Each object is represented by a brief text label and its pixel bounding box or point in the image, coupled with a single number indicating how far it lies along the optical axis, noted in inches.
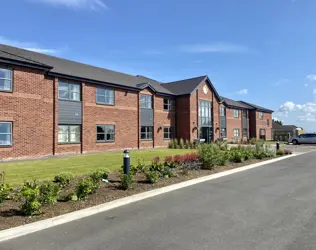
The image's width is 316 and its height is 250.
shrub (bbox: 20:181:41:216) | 226.8
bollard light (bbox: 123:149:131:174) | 378.9
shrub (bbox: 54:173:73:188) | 341.4
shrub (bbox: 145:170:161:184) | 369.4
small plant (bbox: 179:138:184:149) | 1153.4
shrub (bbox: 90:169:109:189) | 318.7
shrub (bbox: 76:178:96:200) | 279.7
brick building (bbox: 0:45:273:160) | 670.5
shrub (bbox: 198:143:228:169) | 511.5
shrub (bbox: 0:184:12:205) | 245.0
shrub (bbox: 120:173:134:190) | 331.3
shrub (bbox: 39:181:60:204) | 253.4
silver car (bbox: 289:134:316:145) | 1665.7
